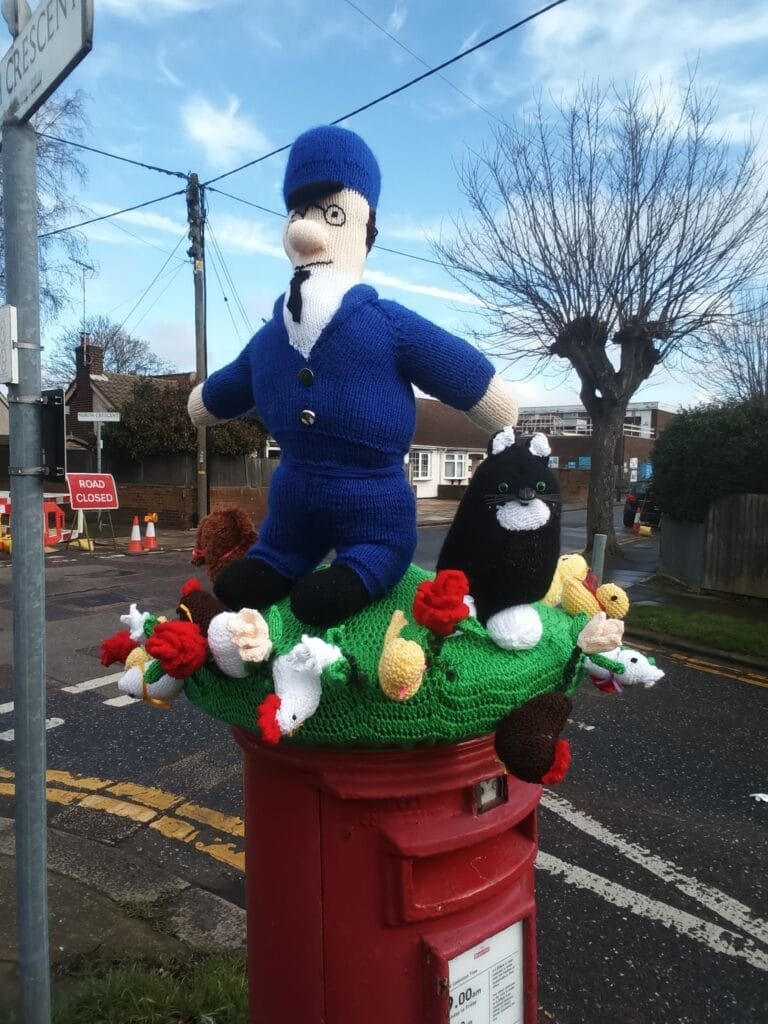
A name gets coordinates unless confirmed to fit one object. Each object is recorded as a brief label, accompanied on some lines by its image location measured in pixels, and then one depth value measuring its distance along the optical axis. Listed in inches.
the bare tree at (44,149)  607.2
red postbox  56.0
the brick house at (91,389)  845.2
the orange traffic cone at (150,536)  558.9
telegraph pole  534.9
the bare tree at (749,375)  717.3
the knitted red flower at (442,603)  48.9
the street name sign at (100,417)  536.0
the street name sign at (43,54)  59.4
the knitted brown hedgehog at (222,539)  71.5
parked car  794.8
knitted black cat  56.2
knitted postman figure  59.9
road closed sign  504.1
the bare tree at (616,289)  418.0
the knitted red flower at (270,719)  47.1
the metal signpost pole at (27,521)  69.3
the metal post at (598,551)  206.7
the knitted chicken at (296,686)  48.5
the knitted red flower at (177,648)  51.2
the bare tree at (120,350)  1556.3
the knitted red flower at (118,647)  61.9
